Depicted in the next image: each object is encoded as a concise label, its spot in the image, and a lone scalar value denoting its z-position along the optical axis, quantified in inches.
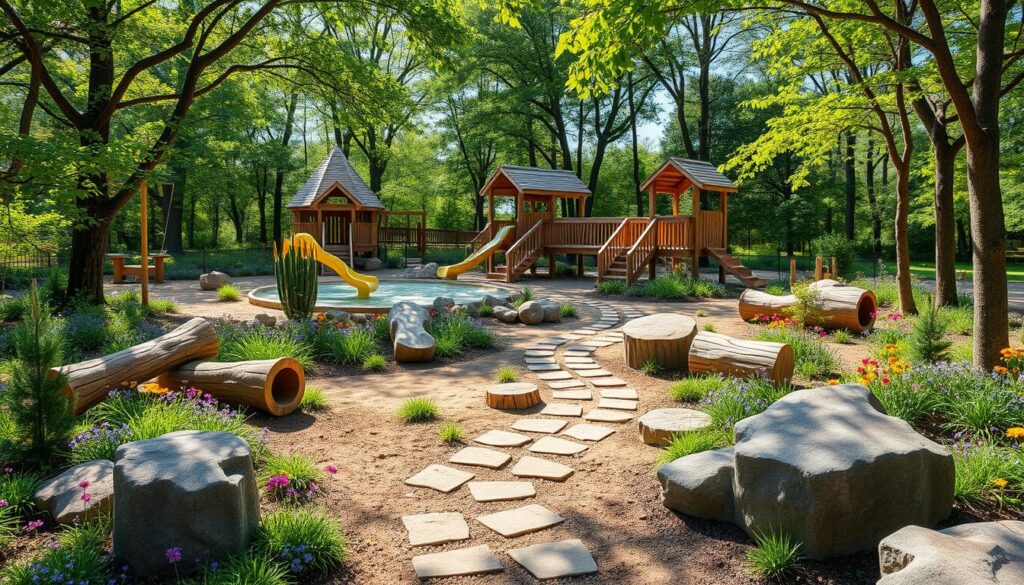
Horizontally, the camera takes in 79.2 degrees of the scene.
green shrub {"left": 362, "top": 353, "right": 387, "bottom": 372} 297.3
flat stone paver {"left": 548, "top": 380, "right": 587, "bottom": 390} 261.8
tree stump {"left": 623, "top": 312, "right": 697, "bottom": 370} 279.4
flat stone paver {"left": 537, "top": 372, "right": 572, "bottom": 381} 277.1
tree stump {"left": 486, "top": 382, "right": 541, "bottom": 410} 232.2
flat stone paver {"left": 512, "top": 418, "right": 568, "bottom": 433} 206.5
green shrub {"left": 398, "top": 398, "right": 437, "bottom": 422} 217.5
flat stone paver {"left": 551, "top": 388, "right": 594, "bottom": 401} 245.8
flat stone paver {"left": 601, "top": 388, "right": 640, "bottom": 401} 241.9
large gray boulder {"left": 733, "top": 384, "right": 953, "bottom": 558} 114.7
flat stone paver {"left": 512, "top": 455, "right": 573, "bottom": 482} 166.7
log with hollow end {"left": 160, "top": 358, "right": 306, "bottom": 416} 207.6
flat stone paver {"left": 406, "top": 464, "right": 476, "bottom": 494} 160.4
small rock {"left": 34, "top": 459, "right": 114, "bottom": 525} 128.7
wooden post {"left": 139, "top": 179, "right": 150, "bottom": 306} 481.0
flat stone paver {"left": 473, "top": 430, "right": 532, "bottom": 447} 192.2
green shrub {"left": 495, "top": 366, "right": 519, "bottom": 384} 269.7
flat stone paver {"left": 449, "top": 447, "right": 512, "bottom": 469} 175.0
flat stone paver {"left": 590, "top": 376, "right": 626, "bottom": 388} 263.0
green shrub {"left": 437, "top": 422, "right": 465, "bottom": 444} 195.0
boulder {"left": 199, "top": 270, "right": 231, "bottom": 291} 689.0
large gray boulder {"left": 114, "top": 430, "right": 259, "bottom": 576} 111.2
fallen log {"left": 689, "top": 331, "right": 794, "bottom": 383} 231.5
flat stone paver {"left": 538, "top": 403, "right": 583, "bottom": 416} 225.8
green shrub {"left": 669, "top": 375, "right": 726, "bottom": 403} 229.3
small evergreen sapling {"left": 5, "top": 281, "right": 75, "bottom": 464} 146.9
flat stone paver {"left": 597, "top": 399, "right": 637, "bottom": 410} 230.2
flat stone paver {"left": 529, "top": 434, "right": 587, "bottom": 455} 185.8
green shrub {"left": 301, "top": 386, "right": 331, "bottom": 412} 226.5
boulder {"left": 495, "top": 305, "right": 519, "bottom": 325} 432.5
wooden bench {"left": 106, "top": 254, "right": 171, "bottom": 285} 667.0
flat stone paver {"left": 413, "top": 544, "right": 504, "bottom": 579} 117.6
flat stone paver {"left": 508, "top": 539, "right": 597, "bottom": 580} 117.7
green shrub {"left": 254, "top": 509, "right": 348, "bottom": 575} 116.4
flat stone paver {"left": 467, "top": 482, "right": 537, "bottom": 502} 153.2
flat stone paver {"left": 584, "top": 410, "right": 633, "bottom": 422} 216.4
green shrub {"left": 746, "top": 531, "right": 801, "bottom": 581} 113.0
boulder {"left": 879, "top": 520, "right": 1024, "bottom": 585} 84.2
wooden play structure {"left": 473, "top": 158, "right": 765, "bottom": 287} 695.1
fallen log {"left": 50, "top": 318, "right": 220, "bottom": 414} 184.4
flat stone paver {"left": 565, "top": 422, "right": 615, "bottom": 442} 198.7
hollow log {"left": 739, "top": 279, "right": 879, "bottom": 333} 365.4
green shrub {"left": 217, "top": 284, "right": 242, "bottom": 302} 568.1
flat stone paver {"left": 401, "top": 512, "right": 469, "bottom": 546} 131.2
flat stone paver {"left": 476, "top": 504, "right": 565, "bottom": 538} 135.7
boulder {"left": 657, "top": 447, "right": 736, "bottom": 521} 135.7
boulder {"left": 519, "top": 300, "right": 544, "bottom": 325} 423.8
